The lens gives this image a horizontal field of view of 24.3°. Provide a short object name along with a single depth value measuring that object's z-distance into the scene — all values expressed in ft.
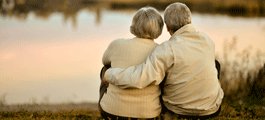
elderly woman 12.61
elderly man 12.30
